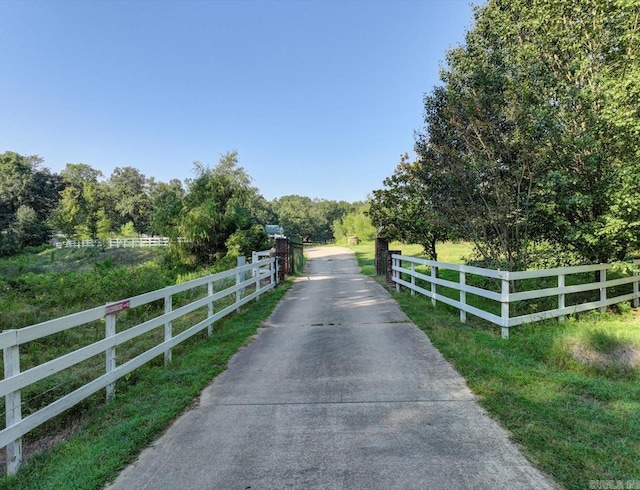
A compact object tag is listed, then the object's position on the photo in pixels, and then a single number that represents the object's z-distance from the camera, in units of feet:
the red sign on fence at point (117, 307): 13.26
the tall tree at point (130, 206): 223.71
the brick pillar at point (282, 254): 49.49
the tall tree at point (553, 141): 23.79
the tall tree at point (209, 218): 72.02
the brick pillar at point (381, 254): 51.53
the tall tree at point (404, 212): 40.88
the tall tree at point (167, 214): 76.89
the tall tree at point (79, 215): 167.63
